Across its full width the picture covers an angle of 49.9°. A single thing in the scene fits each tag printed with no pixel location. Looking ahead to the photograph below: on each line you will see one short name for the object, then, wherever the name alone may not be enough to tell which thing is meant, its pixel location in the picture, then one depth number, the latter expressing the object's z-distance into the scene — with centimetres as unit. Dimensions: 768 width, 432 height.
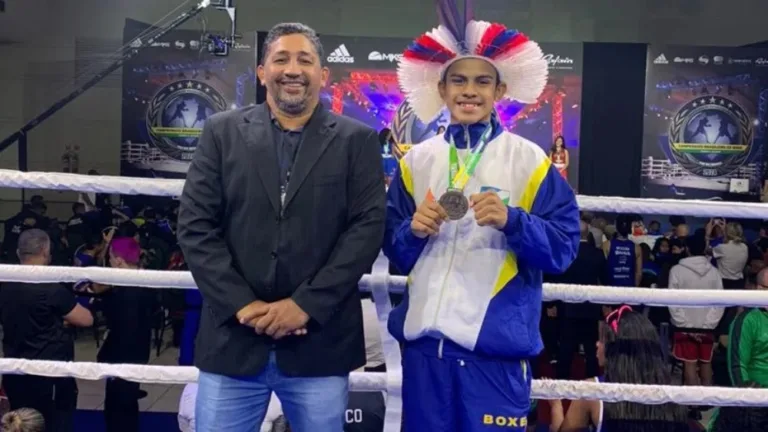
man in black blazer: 179
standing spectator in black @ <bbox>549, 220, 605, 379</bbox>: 466
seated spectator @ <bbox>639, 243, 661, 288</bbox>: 664
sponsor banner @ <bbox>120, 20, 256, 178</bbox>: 1048
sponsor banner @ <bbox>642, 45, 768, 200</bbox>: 1020
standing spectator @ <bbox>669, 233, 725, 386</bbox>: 538
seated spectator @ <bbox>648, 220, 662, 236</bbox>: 961
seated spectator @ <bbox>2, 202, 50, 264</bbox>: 733
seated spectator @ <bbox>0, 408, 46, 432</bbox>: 276
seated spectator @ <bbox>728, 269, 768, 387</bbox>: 395
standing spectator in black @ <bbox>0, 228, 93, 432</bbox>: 360
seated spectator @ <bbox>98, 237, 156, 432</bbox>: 385
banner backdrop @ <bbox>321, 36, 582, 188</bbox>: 1034
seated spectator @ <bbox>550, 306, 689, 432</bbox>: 260
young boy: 185
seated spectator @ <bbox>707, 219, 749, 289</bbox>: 640
